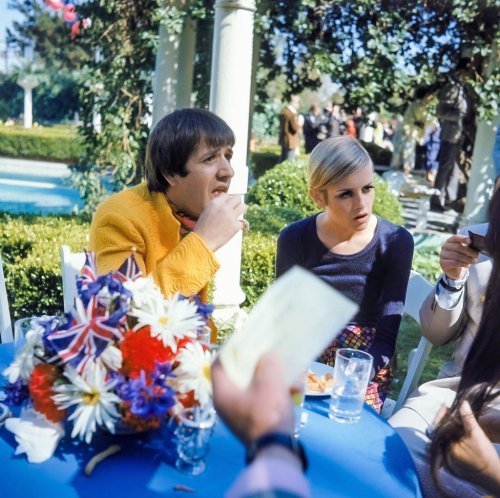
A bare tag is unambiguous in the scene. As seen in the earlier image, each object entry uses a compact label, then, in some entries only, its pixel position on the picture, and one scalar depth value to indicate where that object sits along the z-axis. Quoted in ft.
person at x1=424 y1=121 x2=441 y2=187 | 47.91
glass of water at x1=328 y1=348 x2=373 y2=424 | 5.75
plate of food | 6.10
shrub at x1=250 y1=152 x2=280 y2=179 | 58.39
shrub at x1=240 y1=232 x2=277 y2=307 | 15.90
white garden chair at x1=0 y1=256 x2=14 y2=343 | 9.65
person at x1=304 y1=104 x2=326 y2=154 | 48.24
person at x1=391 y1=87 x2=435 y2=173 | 49.14
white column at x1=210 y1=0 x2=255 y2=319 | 13.50
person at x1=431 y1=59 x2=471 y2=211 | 26.04
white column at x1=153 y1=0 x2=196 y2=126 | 20.10
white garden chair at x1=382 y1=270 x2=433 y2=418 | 8.64
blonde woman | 8.34
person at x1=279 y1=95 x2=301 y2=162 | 47.37
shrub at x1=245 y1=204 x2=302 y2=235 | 18.75
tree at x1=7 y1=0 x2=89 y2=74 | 96.26
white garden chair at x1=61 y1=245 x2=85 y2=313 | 8.96
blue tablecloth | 4.22
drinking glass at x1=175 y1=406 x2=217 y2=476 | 4.39
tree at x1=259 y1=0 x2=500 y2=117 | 20.66
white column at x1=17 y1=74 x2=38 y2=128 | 97.06
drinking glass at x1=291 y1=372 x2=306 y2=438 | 4.94
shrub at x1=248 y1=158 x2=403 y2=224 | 22.77
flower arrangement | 4.15
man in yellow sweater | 6.71
